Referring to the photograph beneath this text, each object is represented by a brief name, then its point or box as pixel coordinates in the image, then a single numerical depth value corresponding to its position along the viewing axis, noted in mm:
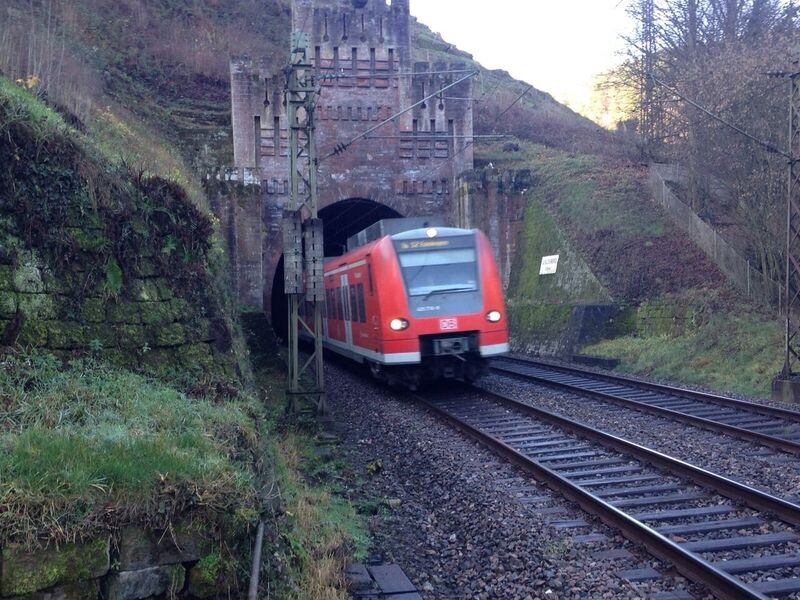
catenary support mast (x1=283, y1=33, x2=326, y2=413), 12195
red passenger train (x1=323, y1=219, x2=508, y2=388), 13906
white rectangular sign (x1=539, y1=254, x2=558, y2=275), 24092
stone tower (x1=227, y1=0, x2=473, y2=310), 23531
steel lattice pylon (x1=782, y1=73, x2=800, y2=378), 13711
